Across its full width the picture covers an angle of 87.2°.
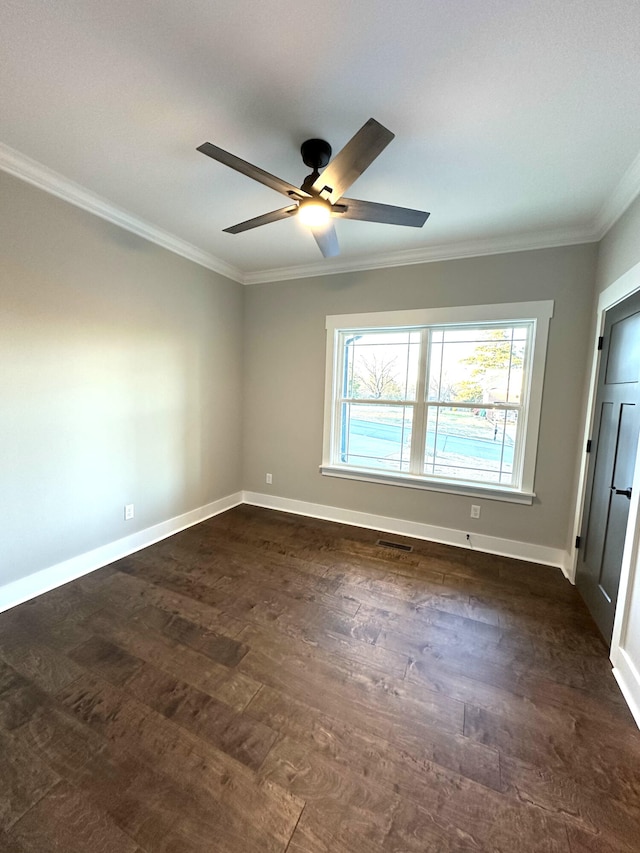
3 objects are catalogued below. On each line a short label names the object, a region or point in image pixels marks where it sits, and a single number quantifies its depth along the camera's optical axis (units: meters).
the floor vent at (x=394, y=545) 3.09
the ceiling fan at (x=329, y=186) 1.36
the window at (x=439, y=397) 2.90
